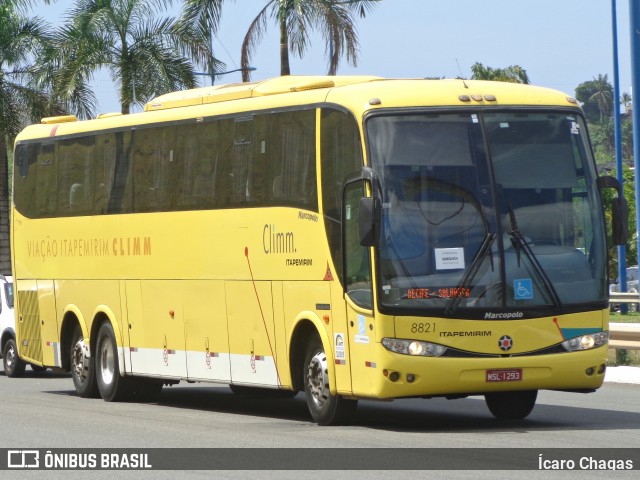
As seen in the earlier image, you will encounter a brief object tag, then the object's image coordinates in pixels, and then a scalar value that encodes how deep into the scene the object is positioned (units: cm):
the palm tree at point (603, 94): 17775
